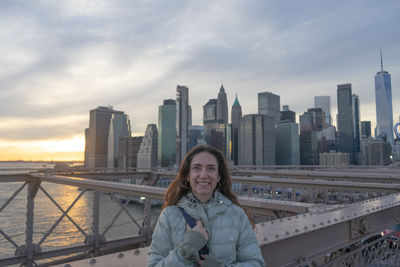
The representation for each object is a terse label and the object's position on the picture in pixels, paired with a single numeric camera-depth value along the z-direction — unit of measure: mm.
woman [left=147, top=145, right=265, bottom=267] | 1737
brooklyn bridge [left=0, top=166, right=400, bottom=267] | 2467
